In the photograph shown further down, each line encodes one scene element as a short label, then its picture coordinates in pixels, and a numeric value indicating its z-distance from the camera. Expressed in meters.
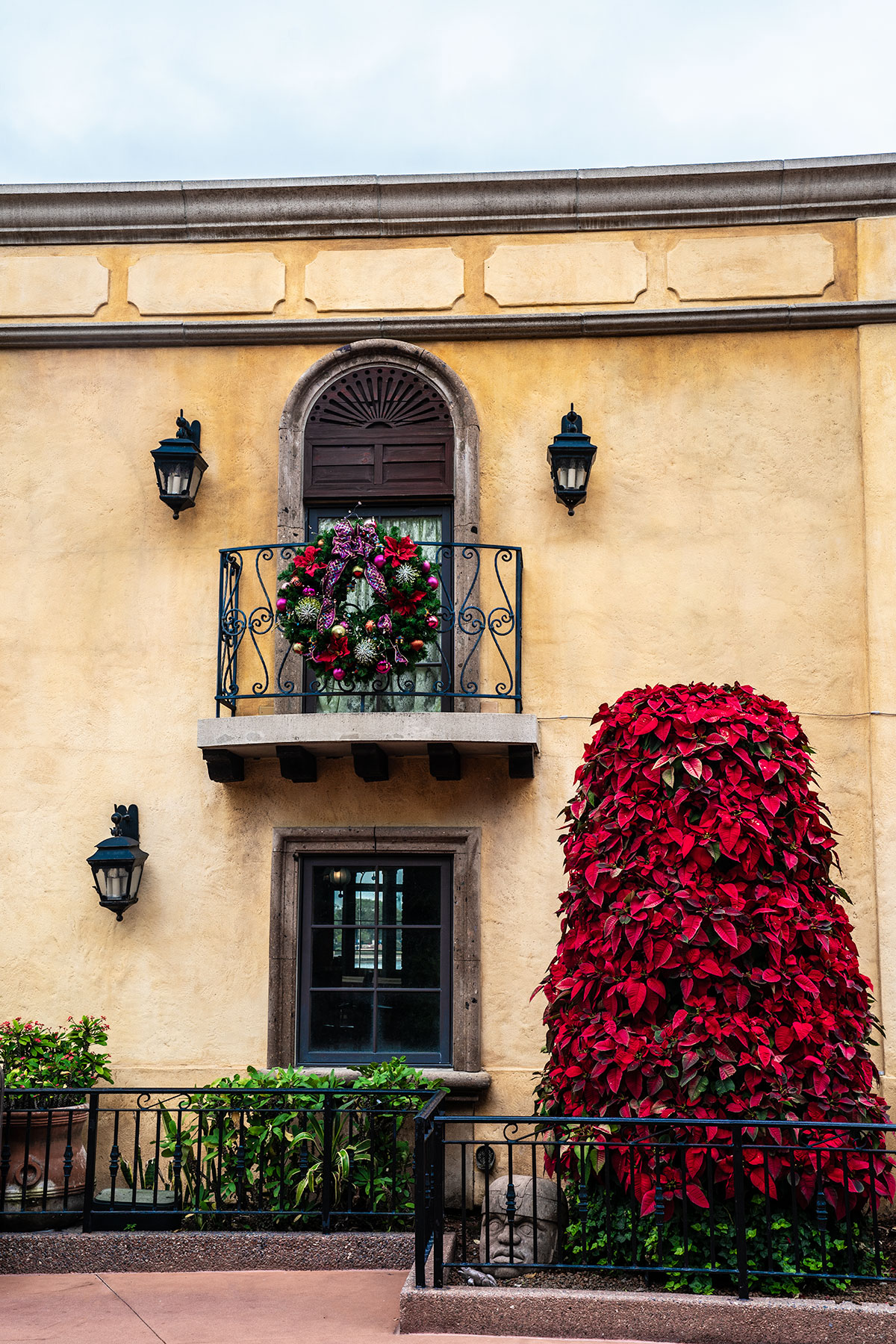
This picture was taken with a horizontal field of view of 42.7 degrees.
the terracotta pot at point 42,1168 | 6.42
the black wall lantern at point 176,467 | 7.68
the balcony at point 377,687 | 7.11
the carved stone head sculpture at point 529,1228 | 5.42
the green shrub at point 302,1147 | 6.18
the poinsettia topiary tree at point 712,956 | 5.06
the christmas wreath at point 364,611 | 7.11
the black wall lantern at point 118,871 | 7.33
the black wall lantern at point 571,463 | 7.55
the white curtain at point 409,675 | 7.66
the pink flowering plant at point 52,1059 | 6.68
